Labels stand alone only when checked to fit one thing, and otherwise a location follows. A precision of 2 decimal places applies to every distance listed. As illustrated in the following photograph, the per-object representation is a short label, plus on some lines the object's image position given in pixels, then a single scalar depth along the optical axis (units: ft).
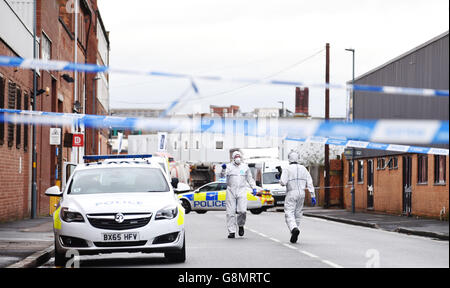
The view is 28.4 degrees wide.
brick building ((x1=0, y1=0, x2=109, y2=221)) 85.92
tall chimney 312.91
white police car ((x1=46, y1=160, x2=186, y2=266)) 41.35
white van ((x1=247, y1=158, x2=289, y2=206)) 145.89
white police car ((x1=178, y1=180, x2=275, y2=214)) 123.34
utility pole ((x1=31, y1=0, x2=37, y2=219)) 94.43
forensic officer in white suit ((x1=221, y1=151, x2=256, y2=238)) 64.90
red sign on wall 105.95
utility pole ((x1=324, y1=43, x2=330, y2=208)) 143.02
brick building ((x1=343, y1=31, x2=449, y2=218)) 97.04
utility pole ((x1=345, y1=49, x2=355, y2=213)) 124.88
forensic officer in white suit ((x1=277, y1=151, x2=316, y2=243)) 57.82
